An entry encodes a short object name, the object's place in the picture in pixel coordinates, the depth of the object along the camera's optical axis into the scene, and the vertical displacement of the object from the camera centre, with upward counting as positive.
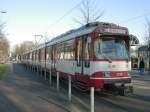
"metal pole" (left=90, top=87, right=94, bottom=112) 4.31 -1.24
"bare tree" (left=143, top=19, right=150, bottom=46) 20.78 +2.60
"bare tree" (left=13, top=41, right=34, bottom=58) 66.08 +5.14
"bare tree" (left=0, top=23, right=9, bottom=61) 21.67 +3.08
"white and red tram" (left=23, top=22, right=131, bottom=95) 6.48 +0.08
